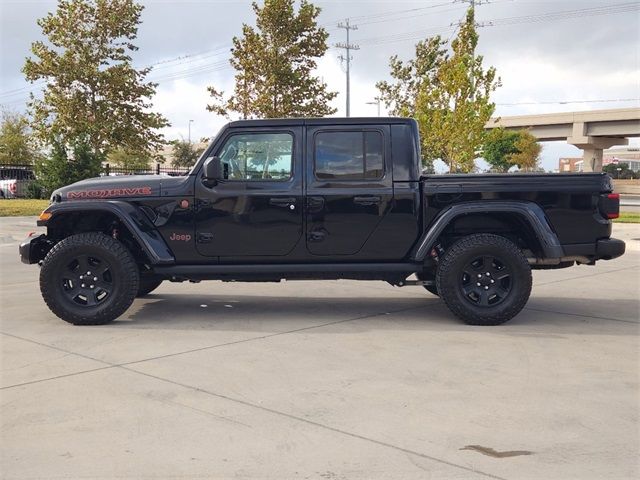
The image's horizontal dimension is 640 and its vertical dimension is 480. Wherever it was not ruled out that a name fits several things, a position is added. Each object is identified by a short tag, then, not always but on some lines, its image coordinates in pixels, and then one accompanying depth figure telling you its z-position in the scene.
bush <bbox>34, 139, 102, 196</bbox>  24.14
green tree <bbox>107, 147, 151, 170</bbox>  54.06
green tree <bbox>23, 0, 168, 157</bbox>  26.61
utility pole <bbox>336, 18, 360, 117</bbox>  57.37
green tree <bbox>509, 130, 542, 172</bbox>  76.19
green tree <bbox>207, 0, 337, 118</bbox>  24.69
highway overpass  71.44
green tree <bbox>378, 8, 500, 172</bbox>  21.84
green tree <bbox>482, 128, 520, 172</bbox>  80.69
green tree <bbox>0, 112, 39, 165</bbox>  49.06
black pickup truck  6.37
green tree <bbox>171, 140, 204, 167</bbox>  68.00
